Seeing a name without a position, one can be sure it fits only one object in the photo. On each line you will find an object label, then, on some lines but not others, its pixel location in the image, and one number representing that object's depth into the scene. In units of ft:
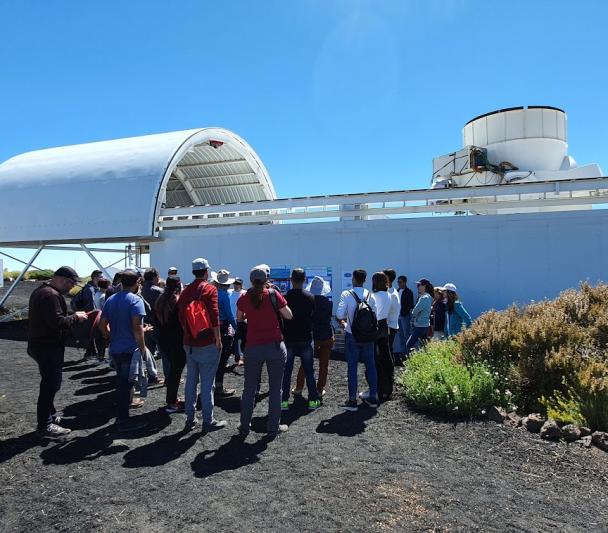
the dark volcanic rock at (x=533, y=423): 18.26
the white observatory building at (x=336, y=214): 35.09
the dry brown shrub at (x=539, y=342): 21.13
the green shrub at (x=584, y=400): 17.95
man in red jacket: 18.04
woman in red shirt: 17.43
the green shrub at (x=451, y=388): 20.03
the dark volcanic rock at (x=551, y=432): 17.42
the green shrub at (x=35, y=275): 133.55
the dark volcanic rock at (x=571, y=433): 17.06
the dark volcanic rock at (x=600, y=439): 16.43
